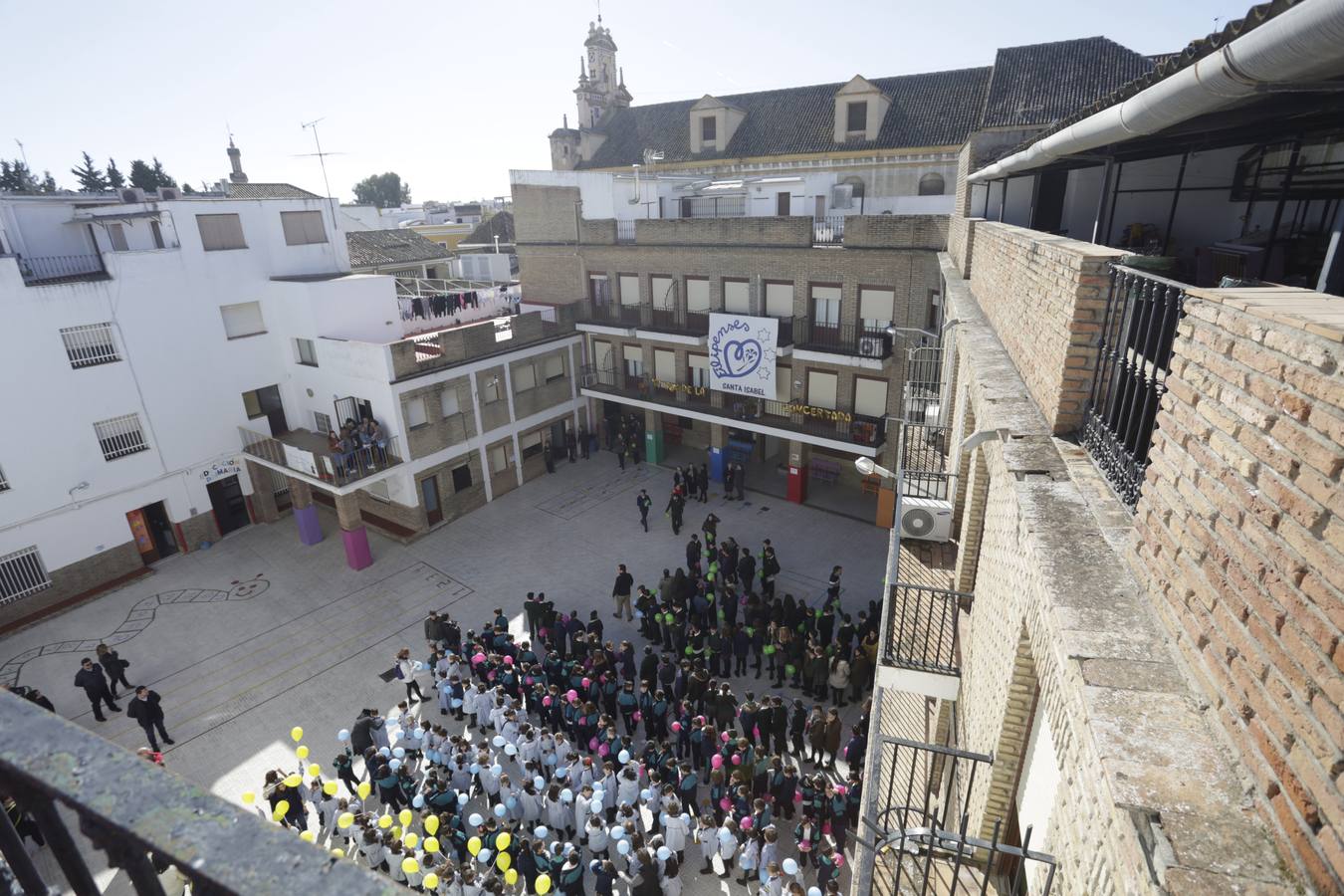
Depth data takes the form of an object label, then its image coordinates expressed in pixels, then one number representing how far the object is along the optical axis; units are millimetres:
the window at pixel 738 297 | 22281
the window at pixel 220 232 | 20266
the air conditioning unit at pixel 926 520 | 9562
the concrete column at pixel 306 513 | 20547
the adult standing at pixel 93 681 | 13398
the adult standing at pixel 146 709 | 12484
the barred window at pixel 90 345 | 17734
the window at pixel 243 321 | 20953
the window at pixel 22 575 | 17172
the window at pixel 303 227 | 22219
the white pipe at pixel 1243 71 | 2326
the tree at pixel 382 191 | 94188
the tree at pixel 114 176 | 48000
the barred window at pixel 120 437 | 18562
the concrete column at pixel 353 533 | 18828
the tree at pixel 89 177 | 46938
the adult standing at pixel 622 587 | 16422
